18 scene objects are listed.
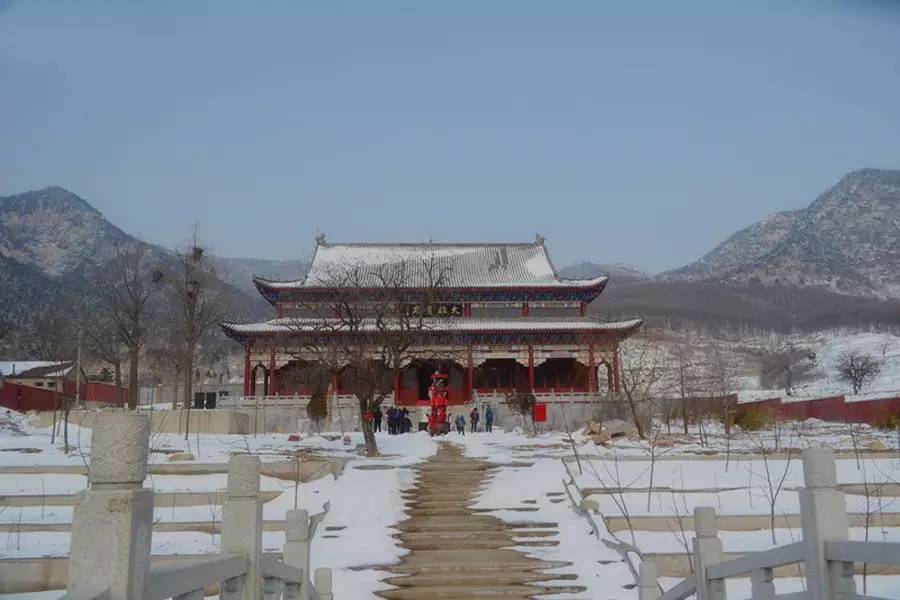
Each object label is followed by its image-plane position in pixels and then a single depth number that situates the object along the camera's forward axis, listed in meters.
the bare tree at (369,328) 21.16
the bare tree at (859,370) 62.31
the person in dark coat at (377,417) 30.03
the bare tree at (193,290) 33.34
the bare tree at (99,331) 54.14
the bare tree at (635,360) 24.17
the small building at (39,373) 51.78
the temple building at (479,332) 38.34
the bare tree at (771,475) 13.40
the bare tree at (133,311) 34.78
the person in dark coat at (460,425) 30.67
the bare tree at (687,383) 28.64
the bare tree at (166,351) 51.88
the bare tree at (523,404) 34.66
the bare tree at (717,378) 28.22
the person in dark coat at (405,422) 30.83
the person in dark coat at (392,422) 30.02
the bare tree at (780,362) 92.62
